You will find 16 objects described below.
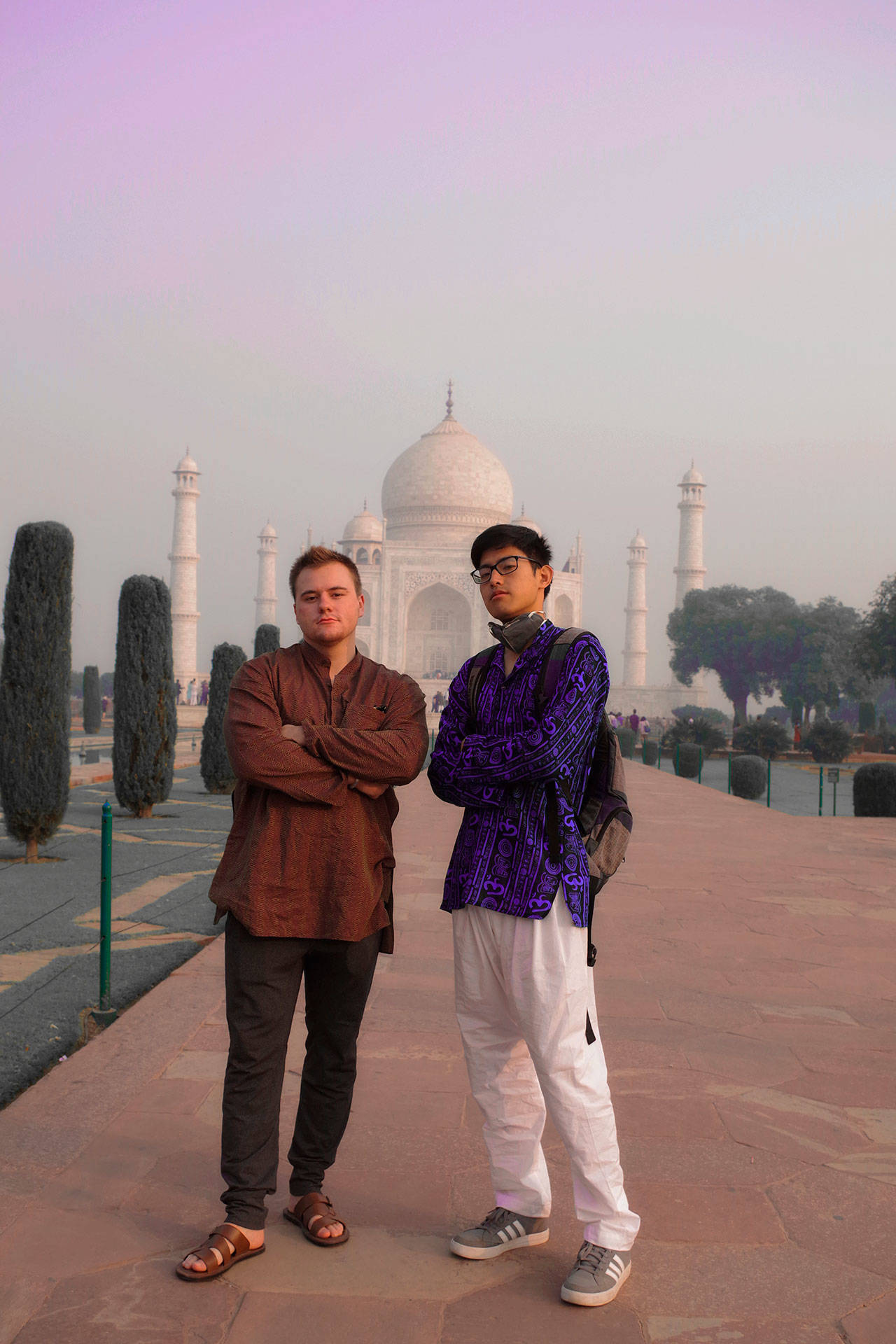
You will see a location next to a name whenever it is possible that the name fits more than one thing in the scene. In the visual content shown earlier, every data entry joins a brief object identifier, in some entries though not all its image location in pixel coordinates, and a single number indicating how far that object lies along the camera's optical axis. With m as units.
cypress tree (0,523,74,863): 7.63
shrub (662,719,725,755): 24.55
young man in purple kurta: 1.99
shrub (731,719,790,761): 23.95
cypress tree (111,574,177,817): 9.92
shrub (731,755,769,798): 14.64
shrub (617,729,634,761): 23.96
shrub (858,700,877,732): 31.79
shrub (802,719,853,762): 23.47
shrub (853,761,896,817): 11.52
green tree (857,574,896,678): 25.22
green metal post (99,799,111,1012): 3.79
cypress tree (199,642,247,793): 12.16
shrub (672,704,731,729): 42.50
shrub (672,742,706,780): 18.34
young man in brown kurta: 2.09
